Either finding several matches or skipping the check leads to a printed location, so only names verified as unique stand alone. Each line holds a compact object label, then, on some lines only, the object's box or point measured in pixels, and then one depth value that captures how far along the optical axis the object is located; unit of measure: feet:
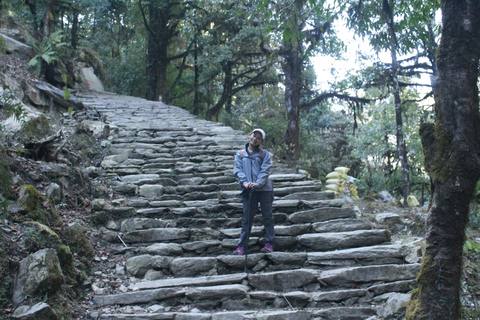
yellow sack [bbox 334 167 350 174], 36.22
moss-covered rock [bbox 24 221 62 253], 13.43
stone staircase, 14.64
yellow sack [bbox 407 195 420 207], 33.51
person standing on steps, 17.54
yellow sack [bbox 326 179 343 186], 34.33
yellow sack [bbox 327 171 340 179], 35.17
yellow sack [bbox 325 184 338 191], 33.19
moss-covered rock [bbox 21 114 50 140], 20.75
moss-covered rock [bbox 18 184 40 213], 15.08
